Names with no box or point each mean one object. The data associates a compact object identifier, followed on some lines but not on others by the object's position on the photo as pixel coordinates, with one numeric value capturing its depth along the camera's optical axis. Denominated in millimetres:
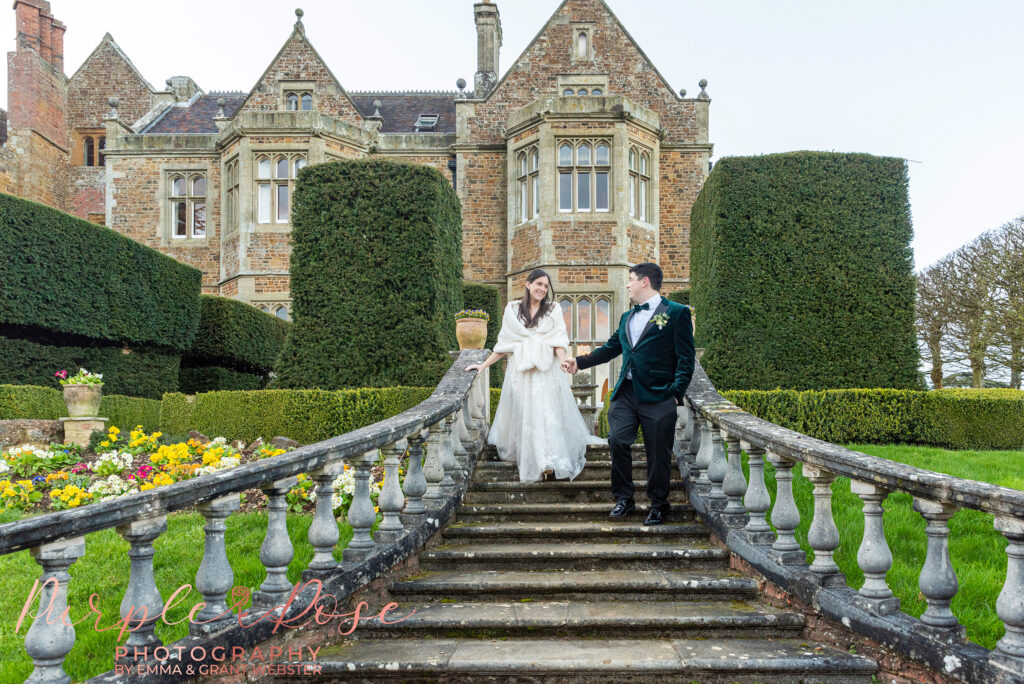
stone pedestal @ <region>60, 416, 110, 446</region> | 10500
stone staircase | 3443
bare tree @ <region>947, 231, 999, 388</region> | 21469
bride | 6242
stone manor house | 19141
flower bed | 7344
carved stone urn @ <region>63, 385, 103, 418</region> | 10461
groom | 5355
